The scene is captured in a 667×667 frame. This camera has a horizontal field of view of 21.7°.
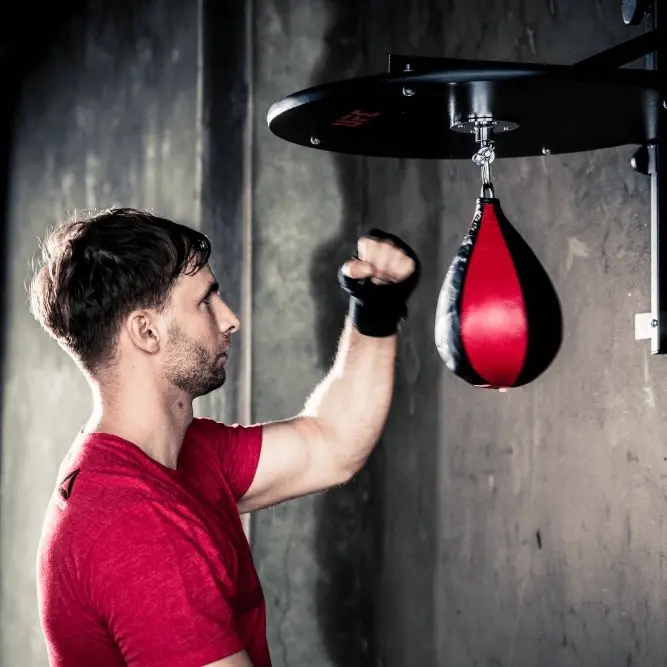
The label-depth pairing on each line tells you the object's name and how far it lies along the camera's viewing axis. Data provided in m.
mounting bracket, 2.03
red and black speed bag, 2.14
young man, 2.13
